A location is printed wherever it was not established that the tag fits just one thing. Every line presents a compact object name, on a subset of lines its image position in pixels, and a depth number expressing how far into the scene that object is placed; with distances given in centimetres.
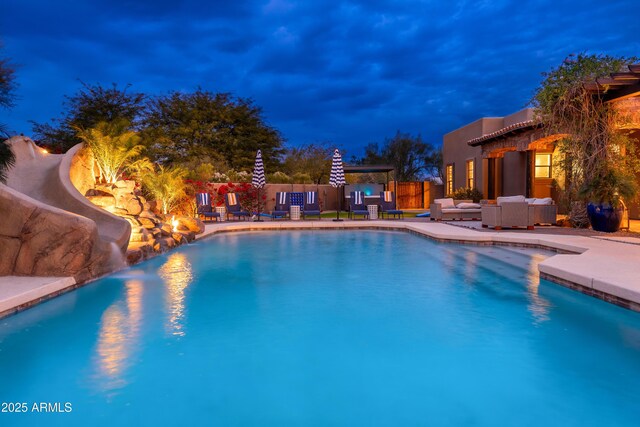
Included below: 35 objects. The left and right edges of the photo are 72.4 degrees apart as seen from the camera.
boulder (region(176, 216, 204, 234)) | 1099
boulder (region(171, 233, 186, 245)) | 955
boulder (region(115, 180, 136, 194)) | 861
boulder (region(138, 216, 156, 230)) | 877
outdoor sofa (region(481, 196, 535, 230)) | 1054
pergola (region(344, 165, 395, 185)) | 1984
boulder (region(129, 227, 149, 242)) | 819
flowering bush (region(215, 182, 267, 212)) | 1612
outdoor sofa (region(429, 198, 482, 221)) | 1409
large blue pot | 912
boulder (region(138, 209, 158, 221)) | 885
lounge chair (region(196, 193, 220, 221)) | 1369
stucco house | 891
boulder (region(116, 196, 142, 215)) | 849
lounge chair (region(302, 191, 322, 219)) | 1496
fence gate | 2195
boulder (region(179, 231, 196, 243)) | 1019
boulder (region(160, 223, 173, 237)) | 929
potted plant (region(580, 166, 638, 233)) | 896
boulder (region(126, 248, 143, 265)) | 725
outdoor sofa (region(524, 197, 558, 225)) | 1095
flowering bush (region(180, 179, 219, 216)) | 1375
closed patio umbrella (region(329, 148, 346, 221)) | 1591
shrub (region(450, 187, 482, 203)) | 1644
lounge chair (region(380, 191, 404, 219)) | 1490
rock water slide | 516
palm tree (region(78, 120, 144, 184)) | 880
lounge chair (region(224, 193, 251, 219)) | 1484
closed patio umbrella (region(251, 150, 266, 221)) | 1562
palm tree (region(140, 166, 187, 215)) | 1061
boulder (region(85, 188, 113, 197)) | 841
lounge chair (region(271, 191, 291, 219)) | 1522
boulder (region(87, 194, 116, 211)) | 829
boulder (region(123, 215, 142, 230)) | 834
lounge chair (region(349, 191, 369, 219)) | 1507
